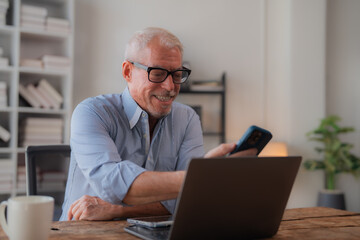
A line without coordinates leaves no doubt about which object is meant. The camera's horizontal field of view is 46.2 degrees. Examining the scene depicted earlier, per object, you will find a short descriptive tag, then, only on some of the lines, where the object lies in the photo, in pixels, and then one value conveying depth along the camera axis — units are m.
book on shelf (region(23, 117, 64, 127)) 3.26
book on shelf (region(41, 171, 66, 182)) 3.28
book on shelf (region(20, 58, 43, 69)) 3.28
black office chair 1.57
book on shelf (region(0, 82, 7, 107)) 3.19
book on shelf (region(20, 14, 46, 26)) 3.26
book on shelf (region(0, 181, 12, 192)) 3.14
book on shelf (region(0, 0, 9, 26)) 3.17
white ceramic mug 0.83
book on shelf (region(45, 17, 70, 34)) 3.34
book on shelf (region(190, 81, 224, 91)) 3.93
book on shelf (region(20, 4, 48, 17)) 3.26
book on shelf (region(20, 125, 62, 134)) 3.26
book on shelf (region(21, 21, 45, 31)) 3.26
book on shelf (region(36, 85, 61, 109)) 3.35
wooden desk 1.03
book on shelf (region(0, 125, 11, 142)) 3.20
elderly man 1.30
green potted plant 4.08
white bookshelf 3.22
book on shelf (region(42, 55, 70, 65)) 3.32
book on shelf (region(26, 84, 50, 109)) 3.33
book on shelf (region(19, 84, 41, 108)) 3.30
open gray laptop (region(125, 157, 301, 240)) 0.85
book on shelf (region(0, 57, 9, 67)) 3.19
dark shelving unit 3.96
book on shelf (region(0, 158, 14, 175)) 3.15
